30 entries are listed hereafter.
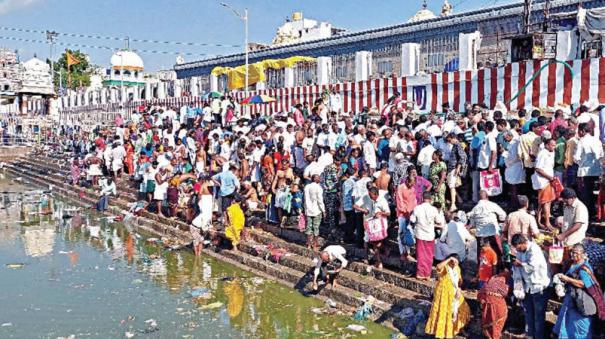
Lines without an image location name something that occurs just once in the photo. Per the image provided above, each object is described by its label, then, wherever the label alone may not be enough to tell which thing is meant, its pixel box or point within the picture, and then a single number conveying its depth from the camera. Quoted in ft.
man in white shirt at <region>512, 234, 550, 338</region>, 22.16
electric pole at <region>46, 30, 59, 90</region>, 151.43
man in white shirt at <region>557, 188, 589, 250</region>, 23.39
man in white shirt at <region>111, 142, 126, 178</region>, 67.31
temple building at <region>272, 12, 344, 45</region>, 138.82
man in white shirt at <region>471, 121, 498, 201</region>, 31.45
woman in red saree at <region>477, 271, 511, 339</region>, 23.00
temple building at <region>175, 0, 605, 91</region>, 50.75
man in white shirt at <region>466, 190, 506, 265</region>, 26.30
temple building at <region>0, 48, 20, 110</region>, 166.72
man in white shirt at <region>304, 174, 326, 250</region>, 35.47
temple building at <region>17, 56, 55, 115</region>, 158.61
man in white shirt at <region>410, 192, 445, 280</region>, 28.37
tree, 212.02
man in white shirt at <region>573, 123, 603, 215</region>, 27.68
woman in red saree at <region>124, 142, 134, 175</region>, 68.18
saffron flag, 144.92
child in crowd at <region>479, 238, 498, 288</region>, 25.05
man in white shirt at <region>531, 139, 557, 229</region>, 28.25
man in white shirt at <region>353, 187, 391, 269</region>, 31.19
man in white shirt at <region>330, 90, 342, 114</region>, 60.44
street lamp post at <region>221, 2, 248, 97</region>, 76.24
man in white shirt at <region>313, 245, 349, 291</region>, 31.81
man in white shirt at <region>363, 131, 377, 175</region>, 36.81
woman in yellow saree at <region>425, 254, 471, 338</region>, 24.27
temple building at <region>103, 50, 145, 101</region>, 199.00
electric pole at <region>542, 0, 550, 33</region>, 50.81
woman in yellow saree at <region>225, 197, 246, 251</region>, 40.97
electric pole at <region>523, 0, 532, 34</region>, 48.88
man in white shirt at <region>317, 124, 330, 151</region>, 42.37
